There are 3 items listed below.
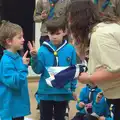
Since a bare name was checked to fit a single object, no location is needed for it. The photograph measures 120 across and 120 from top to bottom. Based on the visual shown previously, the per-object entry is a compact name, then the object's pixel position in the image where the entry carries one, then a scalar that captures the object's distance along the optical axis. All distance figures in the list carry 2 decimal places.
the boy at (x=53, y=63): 3.82
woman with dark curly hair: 2.35
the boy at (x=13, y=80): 3.53
